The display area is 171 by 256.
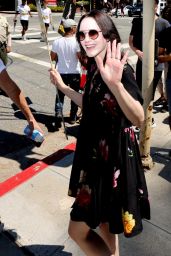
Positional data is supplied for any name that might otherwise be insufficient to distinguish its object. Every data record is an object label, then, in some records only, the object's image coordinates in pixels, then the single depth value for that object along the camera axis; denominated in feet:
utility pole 10.45
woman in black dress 6.11
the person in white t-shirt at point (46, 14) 44.66
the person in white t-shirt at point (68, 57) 16.49
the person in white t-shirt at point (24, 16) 44.46
